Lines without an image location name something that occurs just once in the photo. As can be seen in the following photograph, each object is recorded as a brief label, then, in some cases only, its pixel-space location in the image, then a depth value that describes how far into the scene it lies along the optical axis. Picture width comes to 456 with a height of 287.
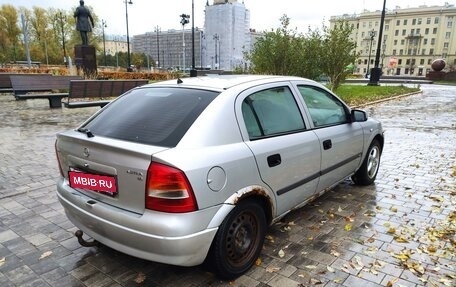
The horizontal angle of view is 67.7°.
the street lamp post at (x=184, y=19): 34.92
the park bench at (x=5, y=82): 17.51
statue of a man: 20.98
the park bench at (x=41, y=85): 13.42
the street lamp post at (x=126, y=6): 40.34
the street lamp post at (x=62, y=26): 58.94
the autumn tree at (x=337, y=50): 14.33
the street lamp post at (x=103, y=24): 63.88
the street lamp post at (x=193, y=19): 27.08
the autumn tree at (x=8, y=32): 54.28
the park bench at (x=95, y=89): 11.79
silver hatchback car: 2.38
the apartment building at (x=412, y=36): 99.00
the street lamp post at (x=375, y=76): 25.62
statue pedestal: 20.40
